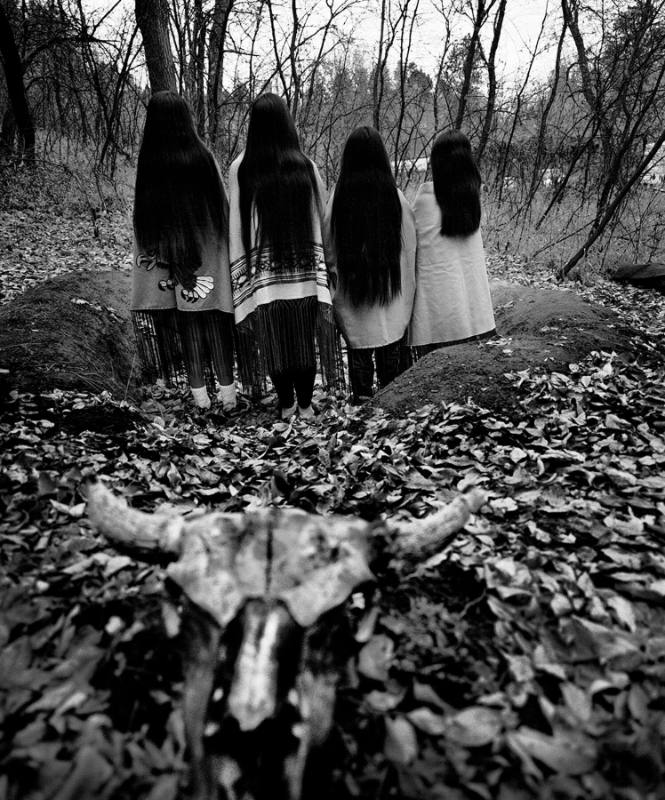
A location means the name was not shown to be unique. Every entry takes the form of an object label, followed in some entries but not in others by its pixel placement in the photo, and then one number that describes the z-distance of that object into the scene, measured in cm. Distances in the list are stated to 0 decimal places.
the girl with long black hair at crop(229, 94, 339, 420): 373
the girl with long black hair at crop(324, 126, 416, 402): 404
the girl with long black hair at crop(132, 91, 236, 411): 379
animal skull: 99
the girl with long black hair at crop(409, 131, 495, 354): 449
